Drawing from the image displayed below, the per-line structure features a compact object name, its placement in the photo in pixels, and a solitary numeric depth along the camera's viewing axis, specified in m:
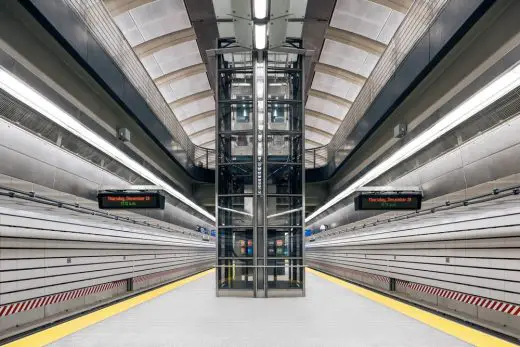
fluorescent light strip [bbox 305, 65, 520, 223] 5.31
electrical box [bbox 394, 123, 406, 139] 10.08
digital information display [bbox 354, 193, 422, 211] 9.20
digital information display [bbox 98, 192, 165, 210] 9.43
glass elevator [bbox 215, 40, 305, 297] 10.80
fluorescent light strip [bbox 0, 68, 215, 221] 5.07
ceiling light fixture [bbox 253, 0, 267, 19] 7.08
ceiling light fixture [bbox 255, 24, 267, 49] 8.24
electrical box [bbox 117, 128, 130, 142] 10.45
